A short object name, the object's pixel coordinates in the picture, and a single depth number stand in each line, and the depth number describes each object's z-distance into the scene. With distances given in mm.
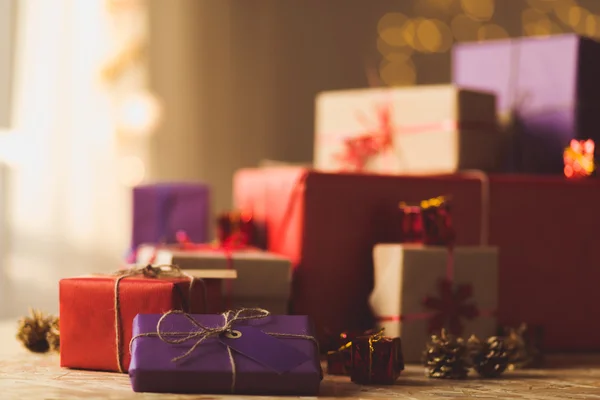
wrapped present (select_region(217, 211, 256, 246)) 2514
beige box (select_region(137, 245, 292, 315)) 2302
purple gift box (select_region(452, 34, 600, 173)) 2447
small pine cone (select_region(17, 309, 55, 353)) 2312
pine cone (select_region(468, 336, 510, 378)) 2244
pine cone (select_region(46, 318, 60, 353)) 2293
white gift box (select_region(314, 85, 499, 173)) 2418
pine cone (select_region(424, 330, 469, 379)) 2230
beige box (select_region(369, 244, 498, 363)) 2296
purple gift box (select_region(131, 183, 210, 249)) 2583
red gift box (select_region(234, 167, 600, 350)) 2358
